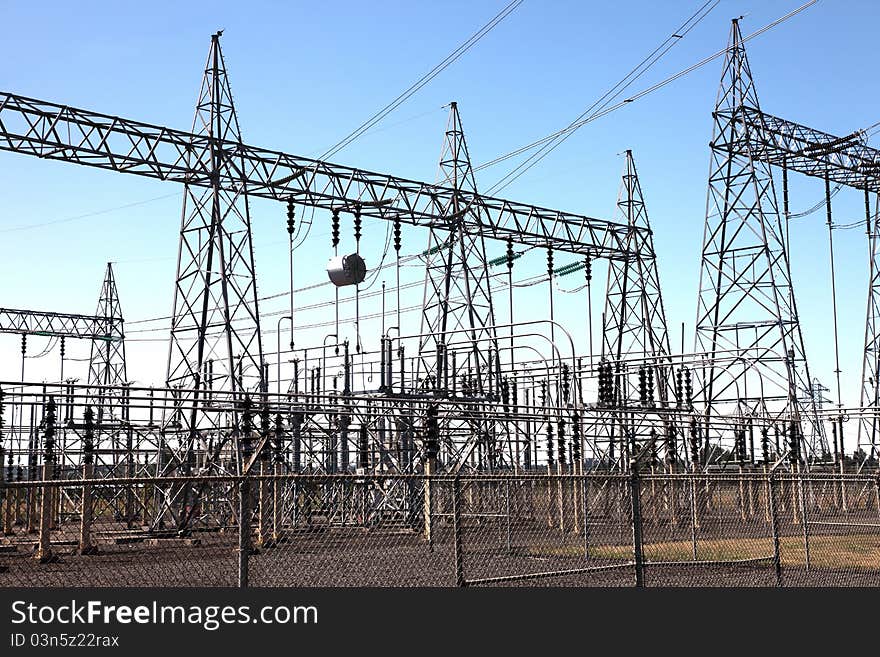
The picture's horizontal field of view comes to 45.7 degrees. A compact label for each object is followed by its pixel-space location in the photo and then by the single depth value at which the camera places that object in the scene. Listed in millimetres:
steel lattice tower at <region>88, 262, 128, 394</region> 48375
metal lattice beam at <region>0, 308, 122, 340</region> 45062
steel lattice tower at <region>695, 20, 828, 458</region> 30234
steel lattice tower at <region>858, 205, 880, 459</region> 36875
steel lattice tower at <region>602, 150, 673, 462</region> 32375
